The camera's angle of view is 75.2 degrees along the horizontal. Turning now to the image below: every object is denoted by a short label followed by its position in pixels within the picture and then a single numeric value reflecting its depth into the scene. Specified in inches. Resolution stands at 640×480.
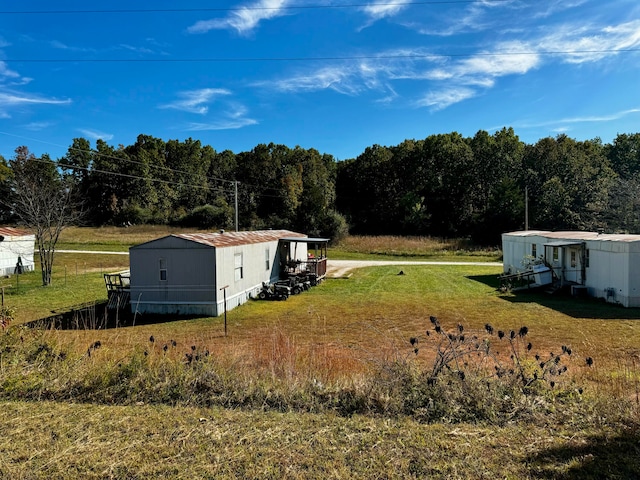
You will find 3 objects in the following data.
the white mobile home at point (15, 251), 962.7
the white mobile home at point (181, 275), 558.3
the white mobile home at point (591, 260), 570.9
